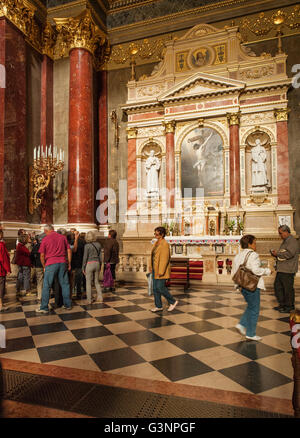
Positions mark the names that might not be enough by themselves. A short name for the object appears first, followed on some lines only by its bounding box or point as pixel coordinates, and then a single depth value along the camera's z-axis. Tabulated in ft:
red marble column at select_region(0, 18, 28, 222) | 32.96
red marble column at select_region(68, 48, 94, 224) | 38.47
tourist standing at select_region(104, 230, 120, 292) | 25.04
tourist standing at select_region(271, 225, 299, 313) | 18.83
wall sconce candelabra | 37.01
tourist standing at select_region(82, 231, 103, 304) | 20.49
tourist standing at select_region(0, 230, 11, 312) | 18.57
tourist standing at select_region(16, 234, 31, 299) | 22.38
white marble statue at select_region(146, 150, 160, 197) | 41.91
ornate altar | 37.35
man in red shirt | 18.26
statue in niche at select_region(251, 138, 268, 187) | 37.60
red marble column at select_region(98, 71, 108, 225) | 45.03
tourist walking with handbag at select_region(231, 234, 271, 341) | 13.12
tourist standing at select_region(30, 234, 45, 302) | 21.34
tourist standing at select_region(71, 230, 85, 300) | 22.30
